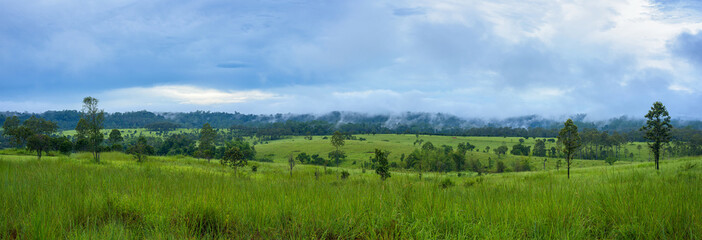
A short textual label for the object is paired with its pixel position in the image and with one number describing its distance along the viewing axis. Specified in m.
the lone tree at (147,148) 73.39
